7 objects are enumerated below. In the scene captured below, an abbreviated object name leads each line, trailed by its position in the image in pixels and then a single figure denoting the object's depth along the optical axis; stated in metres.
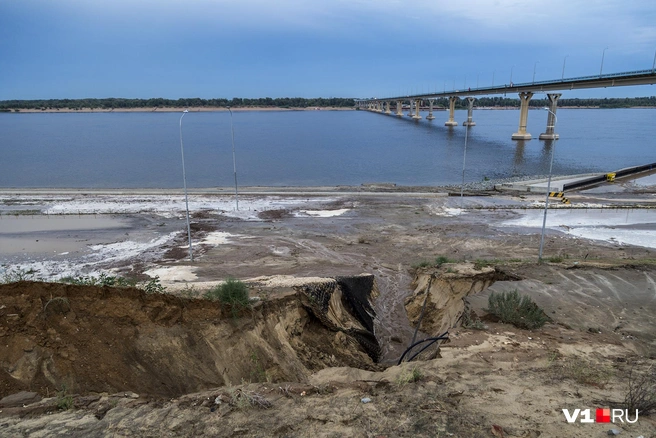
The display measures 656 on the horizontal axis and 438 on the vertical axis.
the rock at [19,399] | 7.51
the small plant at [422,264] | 20.22
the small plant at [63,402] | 7.37
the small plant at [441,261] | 19.86
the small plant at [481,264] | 17.84
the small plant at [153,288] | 11.98
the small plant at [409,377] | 8.40
